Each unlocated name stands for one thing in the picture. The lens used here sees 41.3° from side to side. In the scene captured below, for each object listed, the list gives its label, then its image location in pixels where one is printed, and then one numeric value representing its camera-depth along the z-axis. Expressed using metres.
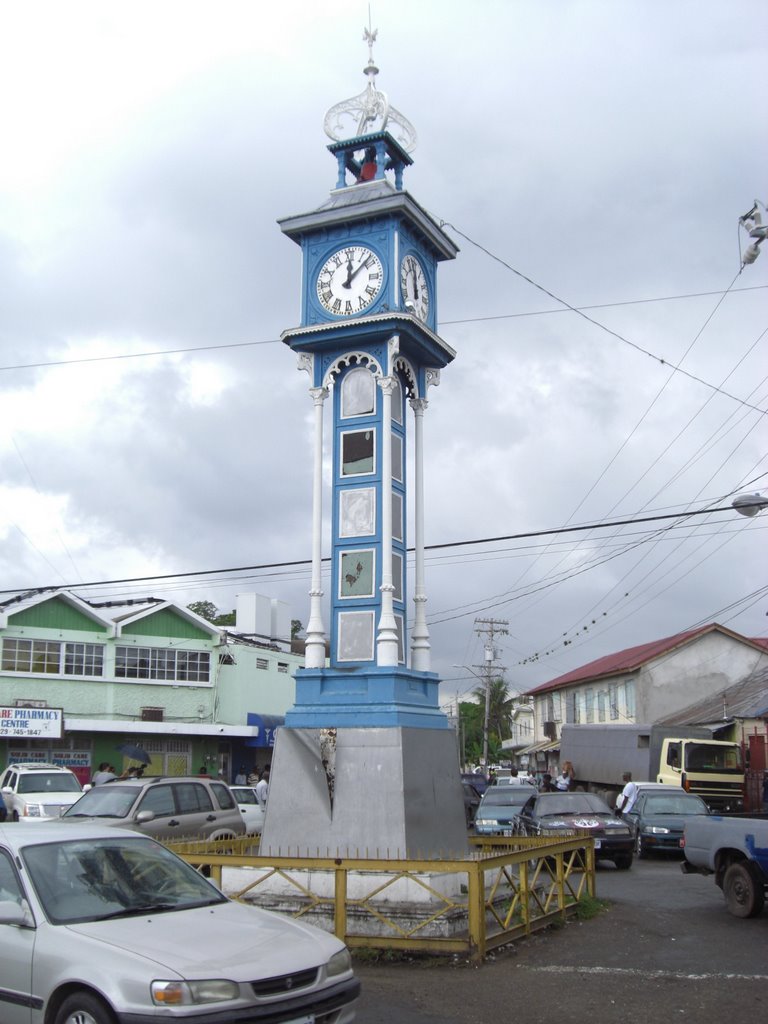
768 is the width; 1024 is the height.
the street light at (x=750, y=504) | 15.72
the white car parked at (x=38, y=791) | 21.48
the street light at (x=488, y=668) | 74.69
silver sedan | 5.69
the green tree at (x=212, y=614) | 58.94
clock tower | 12.16
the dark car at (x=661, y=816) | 21.91
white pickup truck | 12.67
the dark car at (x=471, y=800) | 30.88
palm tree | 89.81
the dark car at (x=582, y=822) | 19.36
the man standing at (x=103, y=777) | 22.93
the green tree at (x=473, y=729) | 106.06
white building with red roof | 46.00
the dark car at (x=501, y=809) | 22.77
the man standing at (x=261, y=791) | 23.76
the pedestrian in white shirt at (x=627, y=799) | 24.00
